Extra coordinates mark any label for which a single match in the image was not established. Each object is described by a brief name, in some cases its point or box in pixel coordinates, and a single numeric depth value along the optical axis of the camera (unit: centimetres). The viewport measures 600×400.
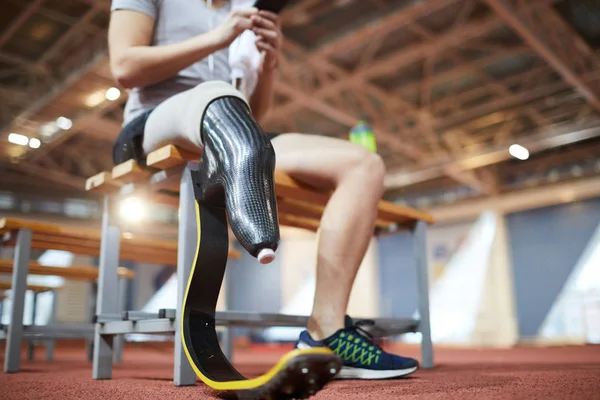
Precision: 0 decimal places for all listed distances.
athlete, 95
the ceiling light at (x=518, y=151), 662
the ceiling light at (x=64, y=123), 593
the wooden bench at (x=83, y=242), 178
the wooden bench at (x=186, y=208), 104
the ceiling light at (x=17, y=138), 638
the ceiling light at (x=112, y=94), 517
